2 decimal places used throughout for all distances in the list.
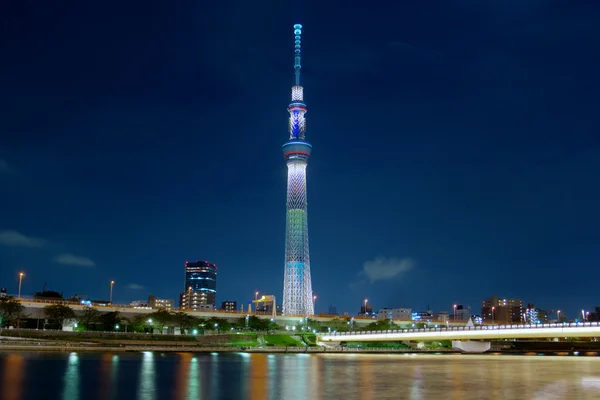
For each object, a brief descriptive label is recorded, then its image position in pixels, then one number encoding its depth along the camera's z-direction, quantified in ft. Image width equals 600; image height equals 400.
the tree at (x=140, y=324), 478.18
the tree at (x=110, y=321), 468.34
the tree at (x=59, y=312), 441.68
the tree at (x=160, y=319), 479.00
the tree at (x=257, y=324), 531.50
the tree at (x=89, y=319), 460.55
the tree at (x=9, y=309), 423.72
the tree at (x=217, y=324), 500.74
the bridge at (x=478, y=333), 332.19
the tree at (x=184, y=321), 485.56
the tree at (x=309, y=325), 571.85
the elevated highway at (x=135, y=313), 460.55
